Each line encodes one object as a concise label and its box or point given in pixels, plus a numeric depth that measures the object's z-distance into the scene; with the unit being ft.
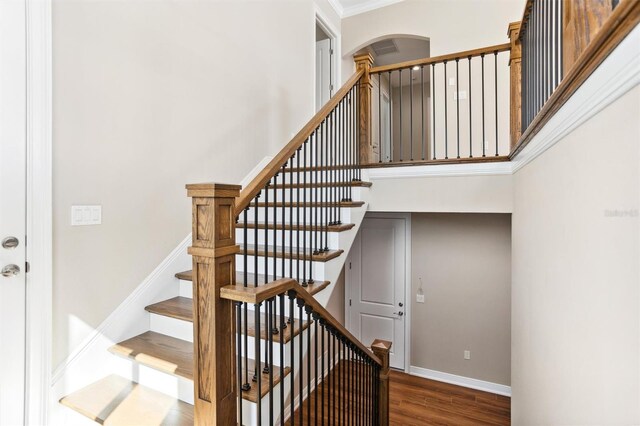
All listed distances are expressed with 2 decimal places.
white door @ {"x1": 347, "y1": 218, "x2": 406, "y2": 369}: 15.67
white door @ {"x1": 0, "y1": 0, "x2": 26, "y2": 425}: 4.99
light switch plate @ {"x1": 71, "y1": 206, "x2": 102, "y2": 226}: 5.93
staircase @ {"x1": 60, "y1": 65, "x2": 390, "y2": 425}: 3.94
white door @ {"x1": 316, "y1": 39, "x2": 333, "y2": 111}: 16.48
